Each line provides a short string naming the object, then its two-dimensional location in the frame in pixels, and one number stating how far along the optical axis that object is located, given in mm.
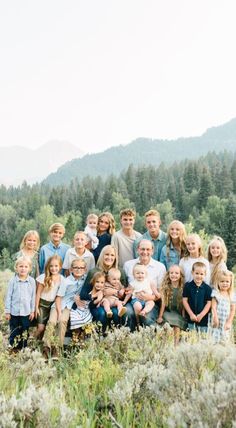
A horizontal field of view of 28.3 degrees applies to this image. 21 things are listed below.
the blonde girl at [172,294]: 6660
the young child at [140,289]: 6609
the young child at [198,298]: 6445
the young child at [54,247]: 7652
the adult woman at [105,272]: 6539
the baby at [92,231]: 8352
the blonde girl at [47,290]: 6855
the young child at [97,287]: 6629
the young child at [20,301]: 6777
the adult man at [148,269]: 6614
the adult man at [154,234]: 7258
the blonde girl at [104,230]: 8000
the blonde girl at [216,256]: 6766
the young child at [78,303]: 6637
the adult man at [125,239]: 7465
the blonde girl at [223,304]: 6305
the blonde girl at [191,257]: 6832
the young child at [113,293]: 6516
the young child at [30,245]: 7410
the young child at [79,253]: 7297
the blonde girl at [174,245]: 7038
